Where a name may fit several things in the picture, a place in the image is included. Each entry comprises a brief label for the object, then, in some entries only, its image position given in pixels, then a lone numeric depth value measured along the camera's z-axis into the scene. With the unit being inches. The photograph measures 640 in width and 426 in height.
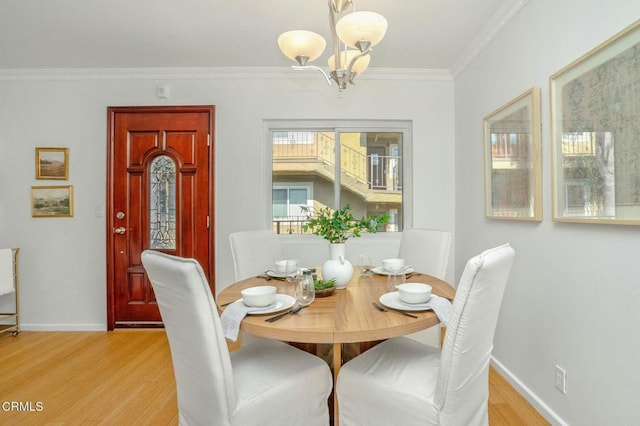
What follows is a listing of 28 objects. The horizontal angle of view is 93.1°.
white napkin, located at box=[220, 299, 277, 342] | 44.8
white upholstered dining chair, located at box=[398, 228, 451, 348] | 77.1
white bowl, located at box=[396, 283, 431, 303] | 50.1
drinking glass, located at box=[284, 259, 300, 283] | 66.0
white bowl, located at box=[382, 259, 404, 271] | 70.5
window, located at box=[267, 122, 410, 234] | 120.6
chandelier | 51.0
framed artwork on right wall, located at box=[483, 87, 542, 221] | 68.7
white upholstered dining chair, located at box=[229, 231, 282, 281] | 82.5
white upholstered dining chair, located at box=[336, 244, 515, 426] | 38.4
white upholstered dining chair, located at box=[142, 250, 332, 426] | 39.0
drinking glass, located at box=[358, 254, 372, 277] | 71.9
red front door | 115.1
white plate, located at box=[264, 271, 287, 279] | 72.2
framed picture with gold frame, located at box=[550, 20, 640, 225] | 46.3
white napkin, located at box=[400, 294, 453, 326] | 46.5
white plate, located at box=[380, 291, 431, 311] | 49.0
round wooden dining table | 42.2
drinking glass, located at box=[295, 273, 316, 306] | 53.0
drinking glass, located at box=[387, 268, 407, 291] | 61.0
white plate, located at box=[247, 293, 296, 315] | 48.1
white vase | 62.9
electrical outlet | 60.2
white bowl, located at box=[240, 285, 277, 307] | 49.1
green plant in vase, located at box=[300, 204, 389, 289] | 63.1
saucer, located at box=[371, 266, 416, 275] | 72.4
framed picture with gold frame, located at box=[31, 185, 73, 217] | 115.9
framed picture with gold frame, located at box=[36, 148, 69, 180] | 115.8
